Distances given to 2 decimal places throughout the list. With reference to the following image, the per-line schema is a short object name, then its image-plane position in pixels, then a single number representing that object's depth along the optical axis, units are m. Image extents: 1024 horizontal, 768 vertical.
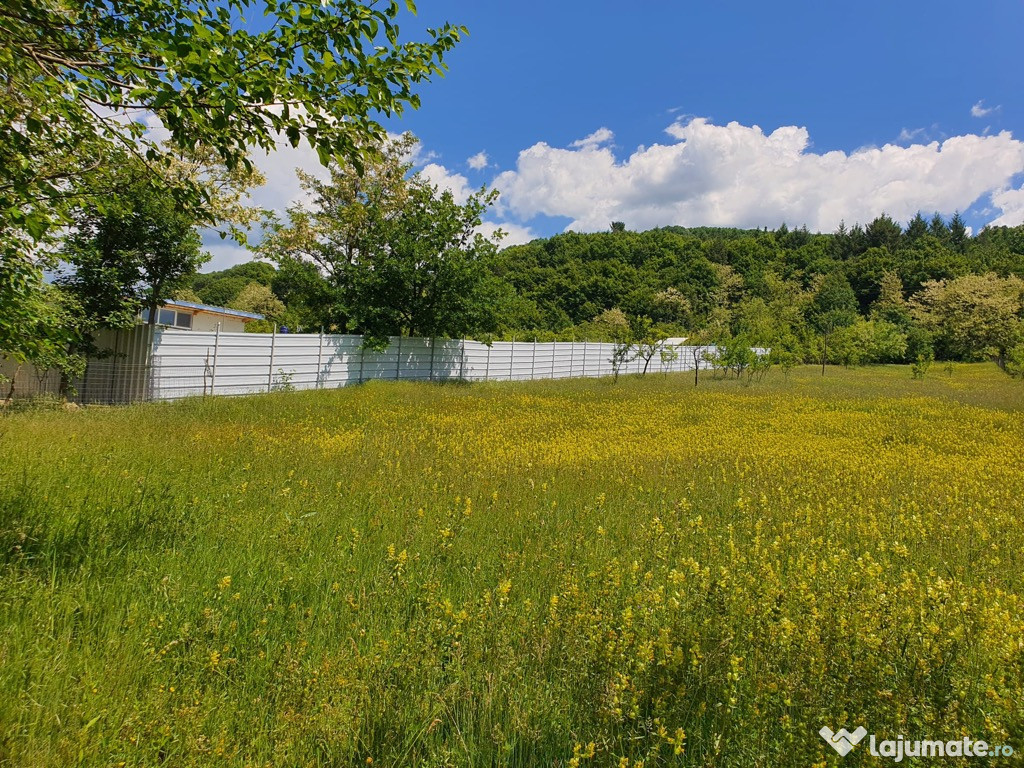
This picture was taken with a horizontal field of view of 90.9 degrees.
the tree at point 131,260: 12.32
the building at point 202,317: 29.63
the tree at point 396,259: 20.83
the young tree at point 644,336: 31.62
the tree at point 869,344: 45.28
